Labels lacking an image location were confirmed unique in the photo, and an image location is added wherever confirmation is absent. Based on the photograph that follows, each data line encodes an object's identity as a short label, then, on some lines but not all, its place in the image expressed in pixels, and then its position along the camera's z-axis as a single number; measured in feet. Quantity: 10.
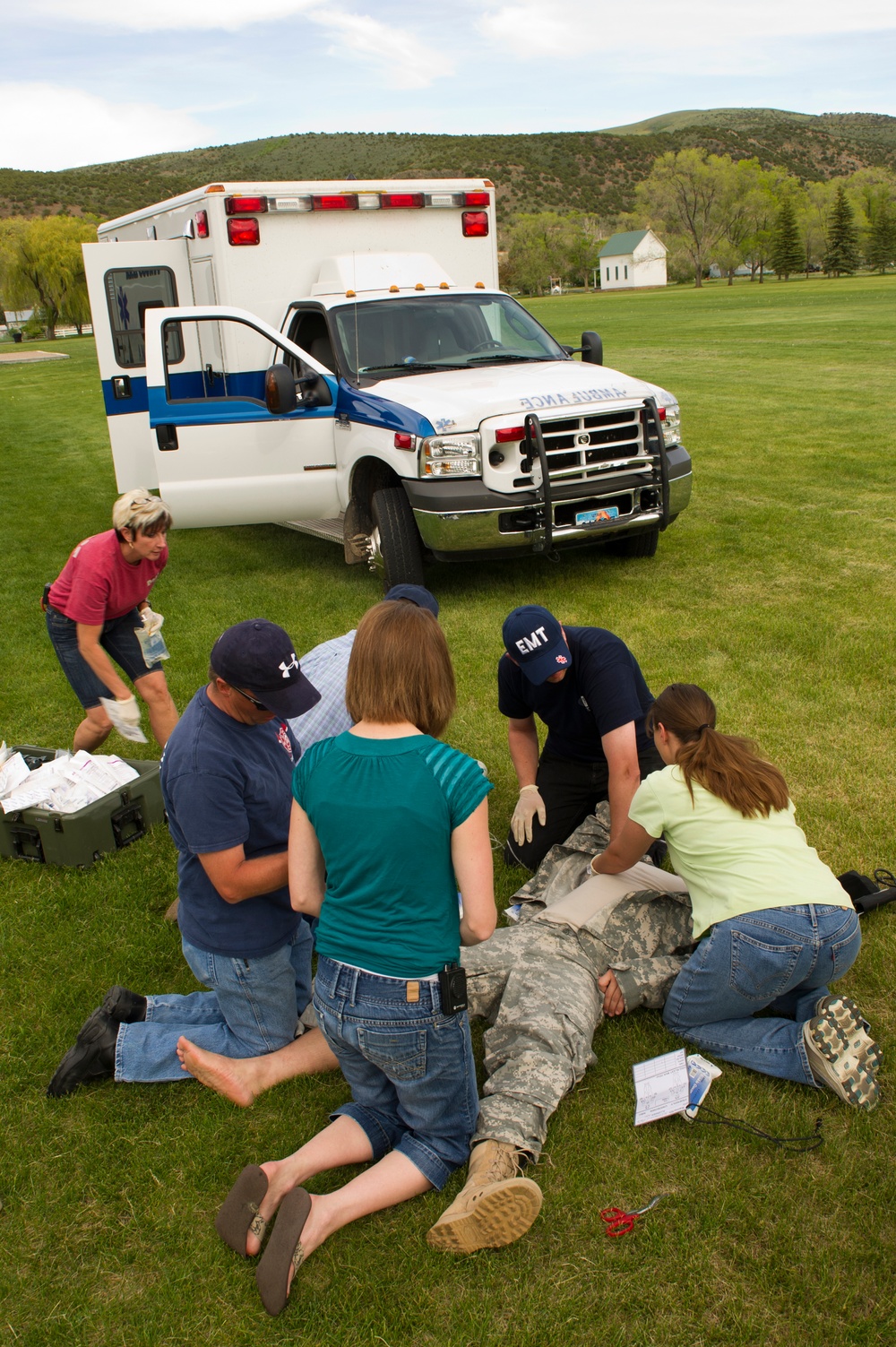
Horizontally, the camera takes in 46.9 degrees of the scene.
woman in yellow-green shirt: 9.64
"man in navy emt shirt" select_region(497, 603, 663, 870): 11.94
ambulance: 22.90
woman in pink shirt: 14.49
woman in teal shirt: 7.67
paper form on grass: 9.62
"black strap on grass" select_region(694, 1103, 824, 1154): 9.19
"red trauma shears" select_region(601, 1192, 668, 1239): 8.54
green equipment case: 14.20
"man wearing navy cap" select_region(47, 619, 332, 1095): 9.06
